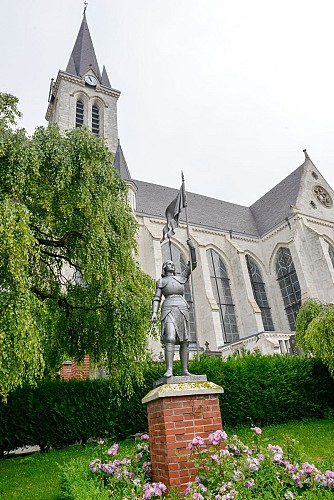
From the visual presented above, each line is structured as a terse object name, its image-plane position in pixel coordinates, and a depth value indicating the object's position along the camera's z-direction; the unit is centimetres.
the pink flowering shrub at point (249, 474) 300
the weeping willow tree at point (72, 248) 514
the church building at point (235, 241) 2012
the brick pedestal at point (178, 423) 360
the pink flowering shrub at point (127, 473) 339
